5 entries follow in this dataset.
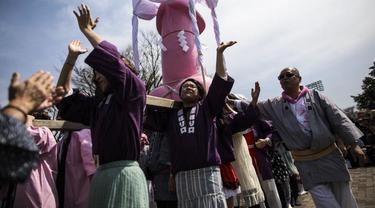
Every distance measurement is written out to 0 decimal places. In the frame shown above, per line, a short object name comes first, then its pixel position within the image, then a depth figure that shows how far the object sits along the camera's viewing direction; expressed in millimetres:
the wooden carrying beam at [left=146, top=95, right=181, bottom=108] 3049
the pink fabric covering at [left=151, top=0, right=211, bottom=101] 4586
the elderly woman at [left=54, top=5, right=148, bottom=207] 1940
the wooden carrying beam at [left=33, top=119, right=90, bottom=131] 2547
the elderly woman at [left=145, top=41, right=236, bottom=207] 2836
